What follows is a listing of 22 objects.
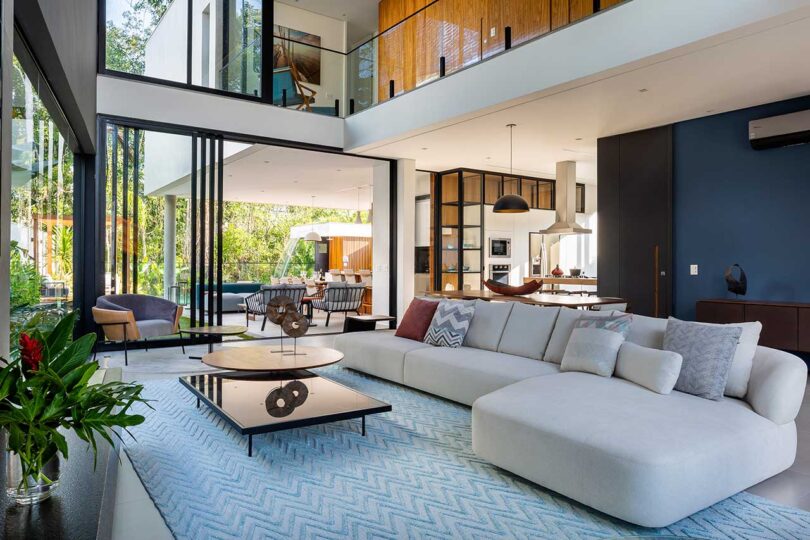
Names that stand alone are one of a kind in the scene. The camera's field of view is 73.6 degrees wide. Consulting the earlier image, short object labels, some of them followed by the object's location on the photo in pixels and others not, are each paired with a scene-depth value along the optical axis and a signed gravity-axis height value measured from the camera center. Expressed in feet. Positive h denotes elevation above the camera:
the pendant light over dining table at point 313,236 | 43.52 +2.70
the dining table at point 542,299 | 17.78 -1.02
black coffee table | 9.81 -2.71
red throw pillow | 16.85 -1.59
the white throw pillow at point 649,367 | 9.87 -1.83
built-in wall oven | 33.94 -0.12
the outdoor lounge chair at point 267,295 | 27.66 -1.35
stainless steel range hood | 27.66 +3.69
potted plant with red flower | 3.93 -0.98
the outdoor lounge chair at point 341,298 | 30.76 -1.62
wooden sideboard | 17.10 -1.56
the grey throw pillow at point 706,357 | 9.70 -1.59
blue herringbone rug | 7.61 -3.59
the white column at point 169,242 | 22.67 +1.15
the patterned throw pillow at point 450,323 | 15.60 -1.57
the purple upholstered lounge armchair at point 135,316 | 18.72 -1.76
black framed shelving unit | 32.99 +2.74
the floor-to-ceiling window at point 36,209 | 9.29 +1.31
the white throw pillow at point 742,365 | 9.78 -1.71
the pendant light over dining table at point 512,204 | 22.94 +2.80
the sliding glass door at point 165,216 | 21.52 +2.21
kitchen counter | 28.69 -0.57
